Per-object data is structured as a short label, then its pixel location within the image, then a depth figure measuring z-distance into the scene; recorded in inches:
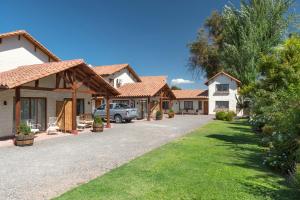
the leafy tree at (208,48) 1533.6
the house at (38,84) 483.5
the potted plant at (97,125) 574.7
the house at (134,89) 992.6
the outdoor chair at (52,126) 523.5
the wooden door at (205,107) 1491.8
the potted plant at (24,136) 393.6
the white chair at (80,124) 608.0
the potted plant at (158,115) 992.6
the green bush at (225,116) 1009.7
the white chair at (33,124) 533.5
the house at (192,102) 1498.4
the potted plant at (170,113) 1122.9
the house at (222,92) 1362.5
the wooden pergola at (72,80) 439.0
